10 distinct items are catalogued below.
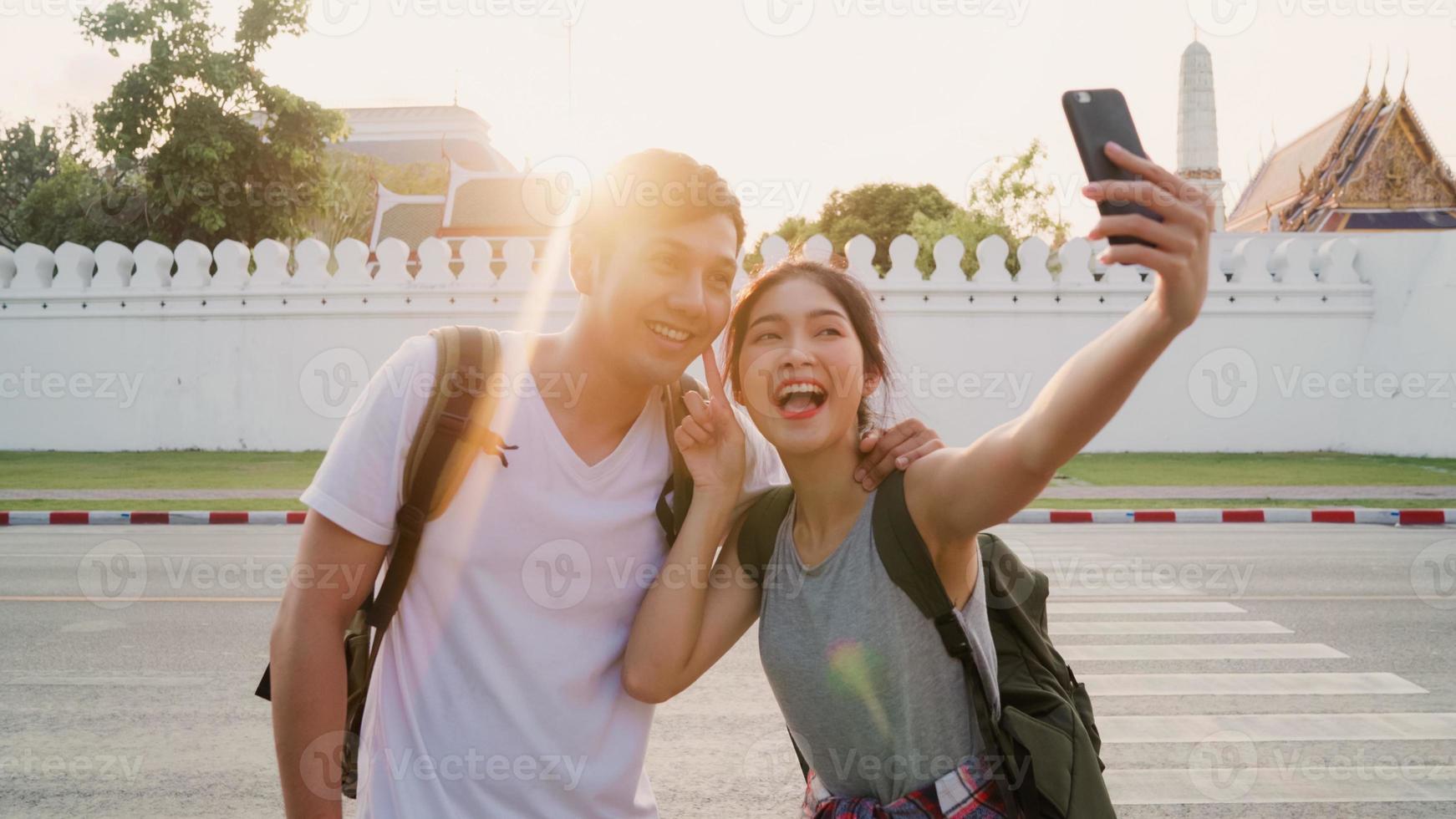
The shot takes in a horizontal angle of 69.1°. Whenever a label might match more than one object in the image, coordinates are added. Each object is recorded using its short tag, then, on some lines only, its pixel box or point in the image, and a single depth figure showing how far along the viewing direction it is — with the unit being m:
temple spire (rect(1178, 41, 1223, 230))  36.94
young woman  1.73
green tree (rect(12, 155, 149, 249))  31.02
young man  1.81
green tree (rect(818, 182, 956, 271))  41.81
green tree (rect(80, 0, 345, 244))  21.67
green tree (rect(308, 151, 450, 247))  44.80
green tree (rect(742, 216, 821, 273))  43.69
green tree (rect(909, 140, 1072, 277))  29.31
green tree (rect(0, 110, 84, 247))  39.59
